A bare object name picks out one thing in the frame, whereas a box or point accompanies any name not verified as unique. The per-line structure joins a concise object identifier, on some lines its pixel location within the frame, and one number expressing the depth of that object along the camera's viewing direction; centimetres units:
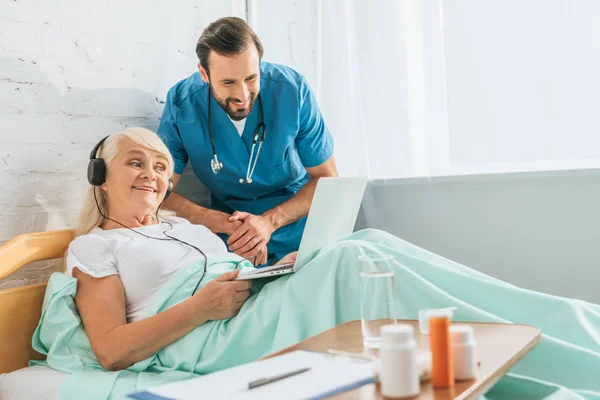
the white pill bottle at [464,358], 82
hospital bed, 158
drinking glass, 99
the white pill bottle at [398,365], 75
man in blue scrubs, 207
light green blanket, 118
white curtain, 227
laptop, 135
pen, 76
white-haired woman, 145
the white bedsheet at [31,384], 141
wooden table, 77
